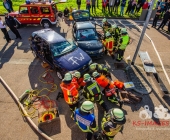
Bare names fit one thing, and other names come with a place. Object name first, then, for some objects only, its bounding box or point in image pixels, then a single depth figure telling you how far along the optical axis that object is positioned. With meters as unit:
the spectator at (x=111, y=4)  13.80
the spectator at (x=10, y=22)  9.35
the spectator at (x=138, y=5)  14.02
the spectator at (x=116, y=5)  13.83
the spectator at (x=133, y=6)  13.31
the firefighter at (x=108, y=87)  4.97
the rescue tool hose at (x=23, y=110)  4.42
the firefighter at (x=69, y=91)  4.40
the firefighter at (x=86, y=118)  3.33
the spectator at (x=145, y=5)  12.98
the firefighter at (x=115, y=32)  7.66
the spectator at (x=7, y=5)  12.74
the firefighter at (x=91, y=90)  4.33
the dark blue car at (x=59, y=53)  6.11
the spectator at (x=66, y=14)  13.29
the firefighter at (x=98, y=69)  5.62
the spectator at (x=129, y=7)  13.37
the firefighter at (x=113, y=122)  3.20
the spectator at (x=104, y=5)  13.80
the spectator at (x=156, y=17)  11.23
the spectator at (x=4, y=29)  9.15
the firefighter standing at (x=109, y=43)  7.42
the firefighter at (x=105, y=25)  9.07
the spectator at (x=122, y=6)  13.07
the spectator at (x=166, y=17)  10.72
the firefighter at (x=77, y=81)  5.11
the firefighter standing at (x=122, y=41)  6.89
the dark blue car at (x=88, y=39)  7.48
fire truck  10.55
